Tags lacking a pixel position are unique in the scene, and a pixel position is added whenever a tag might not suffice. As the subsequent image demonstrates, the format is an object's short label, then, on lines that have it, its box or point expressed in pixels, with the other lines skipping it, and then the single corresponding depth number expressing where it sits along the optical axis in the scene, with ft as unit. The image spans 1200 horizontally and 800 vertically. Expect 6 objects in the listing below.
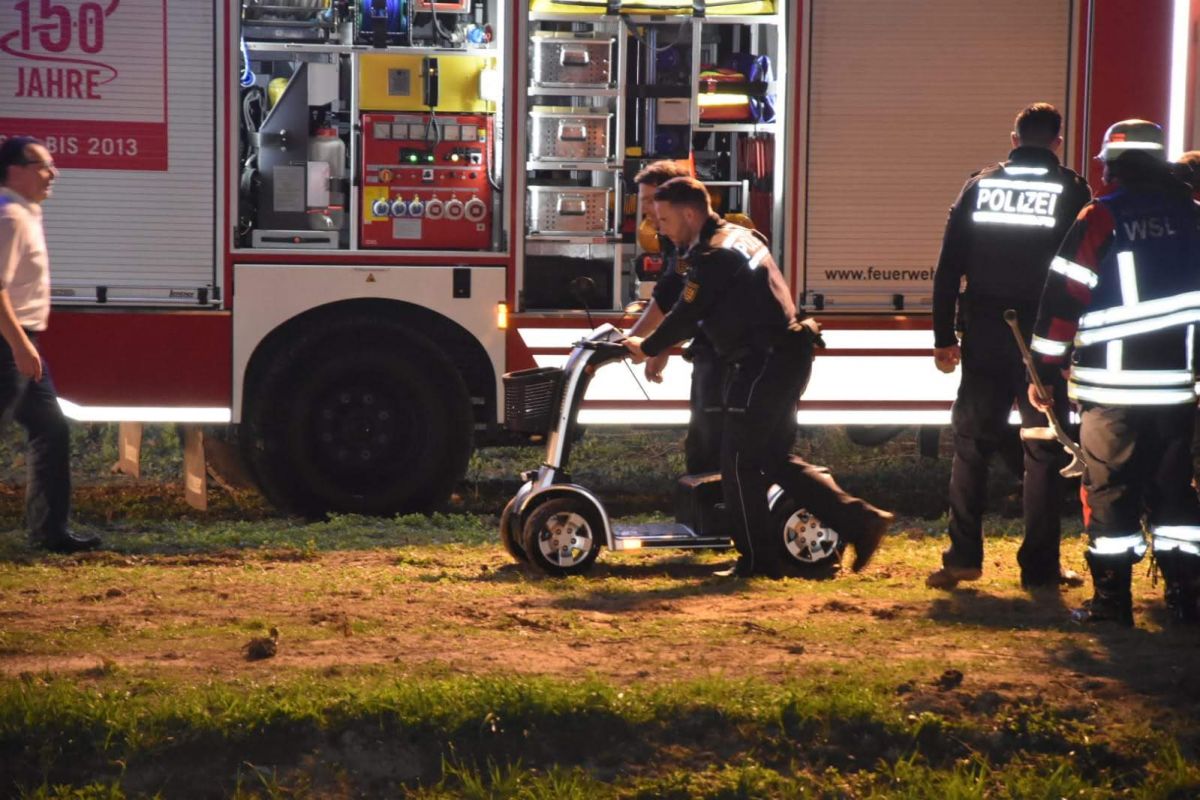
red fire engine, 56.95
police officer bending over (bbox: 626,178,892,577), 44.88
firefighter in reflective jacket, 39.22
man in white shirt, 47.57
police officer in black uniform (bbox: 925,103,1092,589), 44.24
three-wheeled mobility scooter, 45.78
